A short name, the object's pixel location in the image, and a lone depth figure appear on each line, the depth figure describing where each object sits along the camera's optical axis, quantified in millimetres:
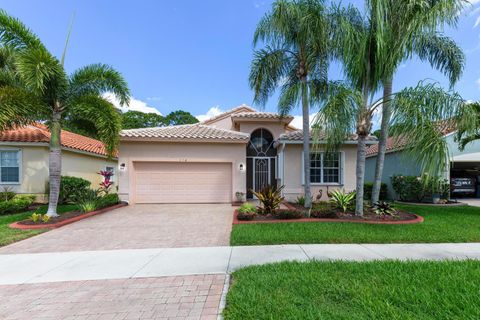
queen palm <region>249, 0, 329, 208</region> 7578
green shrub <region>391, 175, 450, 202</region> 12445
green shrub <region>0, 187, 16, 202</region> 11180
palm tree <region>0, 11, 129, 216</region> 7531
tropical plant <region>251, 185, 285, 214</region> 8555
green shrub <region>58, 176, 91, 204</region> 11805
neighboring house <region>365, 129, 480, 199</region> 13875
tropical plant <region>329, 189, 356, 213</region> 8797
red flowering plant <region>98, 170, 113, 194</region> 11978
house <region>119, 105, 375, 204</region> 11984
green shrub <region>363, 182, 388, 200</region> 15367
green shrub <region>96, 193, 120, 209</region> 10480
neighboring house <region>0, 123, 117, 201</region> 11797
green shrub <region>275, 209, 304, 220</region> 7934
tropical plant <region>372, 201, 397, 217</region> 8227
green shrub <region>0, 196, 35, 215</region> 9680
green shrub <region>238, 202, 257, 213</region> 8409
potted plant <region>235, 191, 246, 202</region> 11930
